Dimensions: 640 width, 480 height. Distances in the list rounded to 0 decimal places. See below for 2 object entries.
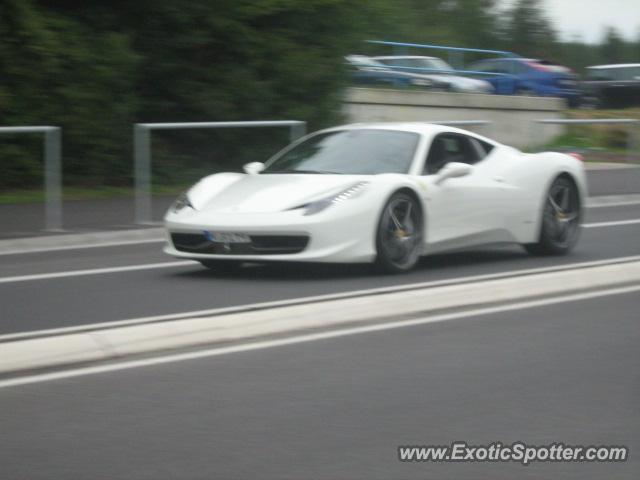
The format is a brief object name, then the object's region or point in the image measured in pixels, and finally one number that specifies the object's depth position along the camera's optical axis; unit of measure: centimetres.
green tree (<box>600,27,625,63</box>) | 11868
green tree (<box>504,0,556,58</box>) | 8888
